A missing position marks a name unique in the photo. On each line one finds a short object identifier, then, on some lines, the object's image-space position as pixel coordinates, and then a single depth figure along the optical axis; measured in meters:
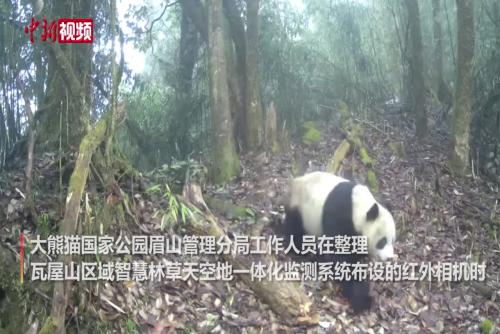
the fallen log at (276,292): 4.53
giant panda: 5.11
